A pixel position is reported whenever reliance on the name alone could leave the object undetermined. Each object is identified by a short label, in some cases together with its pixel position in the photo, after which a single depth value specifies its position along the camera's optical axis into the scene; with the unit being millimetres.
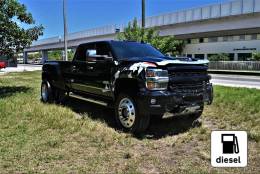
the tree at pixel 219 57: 26880
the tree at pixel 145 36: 14524
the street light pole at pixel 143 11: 15337
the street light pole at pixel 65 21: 15870
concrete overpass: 21123
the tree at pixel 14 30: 7482
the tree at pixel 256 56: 22599
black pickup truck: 3795
